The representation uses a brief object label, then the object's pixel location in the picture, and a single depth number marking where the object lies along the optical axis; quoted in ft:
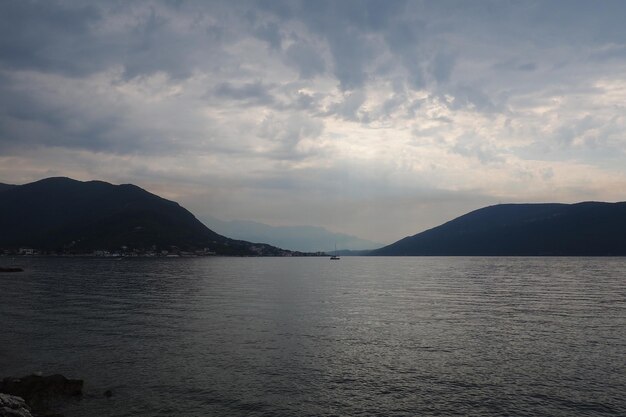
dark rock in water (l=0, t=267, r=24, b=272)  548.72
